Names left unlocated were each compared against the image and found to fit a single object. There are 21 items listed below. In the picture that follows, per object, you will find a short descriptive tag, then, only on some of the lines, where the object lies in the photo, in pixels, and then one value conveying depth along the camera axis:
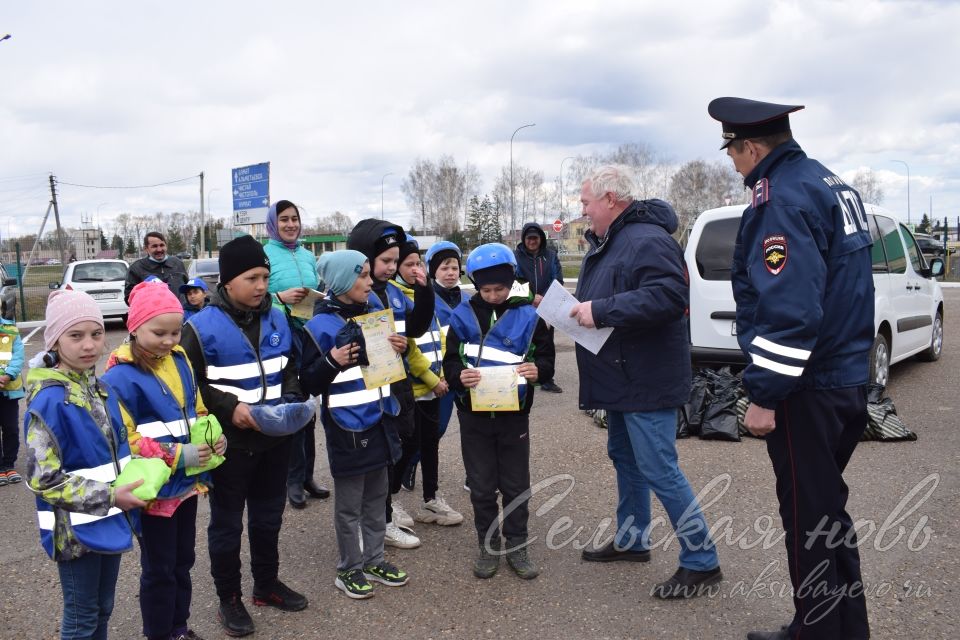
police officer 2.60
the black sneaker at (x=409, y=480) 4.98
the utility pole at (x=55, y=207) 32.81
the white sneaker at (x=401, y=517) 4.29
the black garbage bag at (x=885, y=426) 5.87
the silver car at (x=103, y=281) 16.11
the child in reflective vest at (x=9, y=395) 5.29
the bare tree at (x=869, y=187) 70.06
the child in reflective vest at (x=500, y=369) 3.68
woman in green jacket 4.81
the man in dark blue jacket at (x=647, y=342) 3.33
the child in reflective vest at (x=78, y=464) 2.39
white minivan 6.81
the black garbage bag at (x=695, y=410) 6.18
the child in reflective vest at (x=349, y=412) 3.41
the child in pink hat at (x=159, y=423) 2.75
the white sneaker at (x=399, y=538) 4.09
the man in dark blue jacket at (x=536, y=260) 8.78
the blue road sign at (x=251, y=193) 26.62
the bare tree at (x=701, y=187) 66.69
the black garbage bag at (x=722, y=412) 6.01
